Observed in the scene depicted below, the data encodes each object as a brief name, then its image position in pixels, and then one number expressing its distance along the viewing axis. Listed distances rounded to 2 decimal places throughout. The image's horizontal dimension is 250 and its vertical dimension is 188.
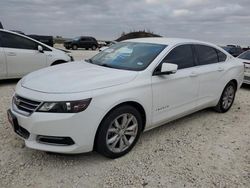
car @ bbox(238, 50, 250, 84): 5.83
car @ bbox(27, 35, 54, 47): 16.96
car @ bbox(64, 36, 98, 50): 22.11
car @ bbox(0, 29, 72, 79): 4.97
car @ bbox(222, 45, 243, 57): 13.90
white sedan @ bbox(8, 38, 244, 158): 2.15
